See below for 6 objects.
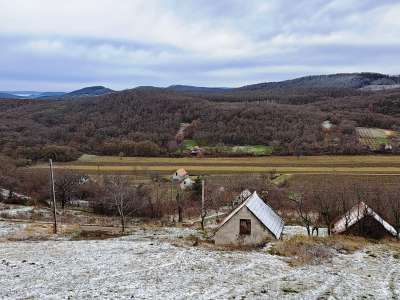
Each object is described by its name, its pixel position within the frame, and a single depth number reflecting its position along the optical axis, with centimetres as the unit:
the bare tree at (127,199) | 5279
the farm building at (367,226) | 2894
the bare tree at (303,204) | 4772
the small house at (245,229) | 2711
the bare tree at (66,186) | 6266
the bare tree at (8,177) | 6336
